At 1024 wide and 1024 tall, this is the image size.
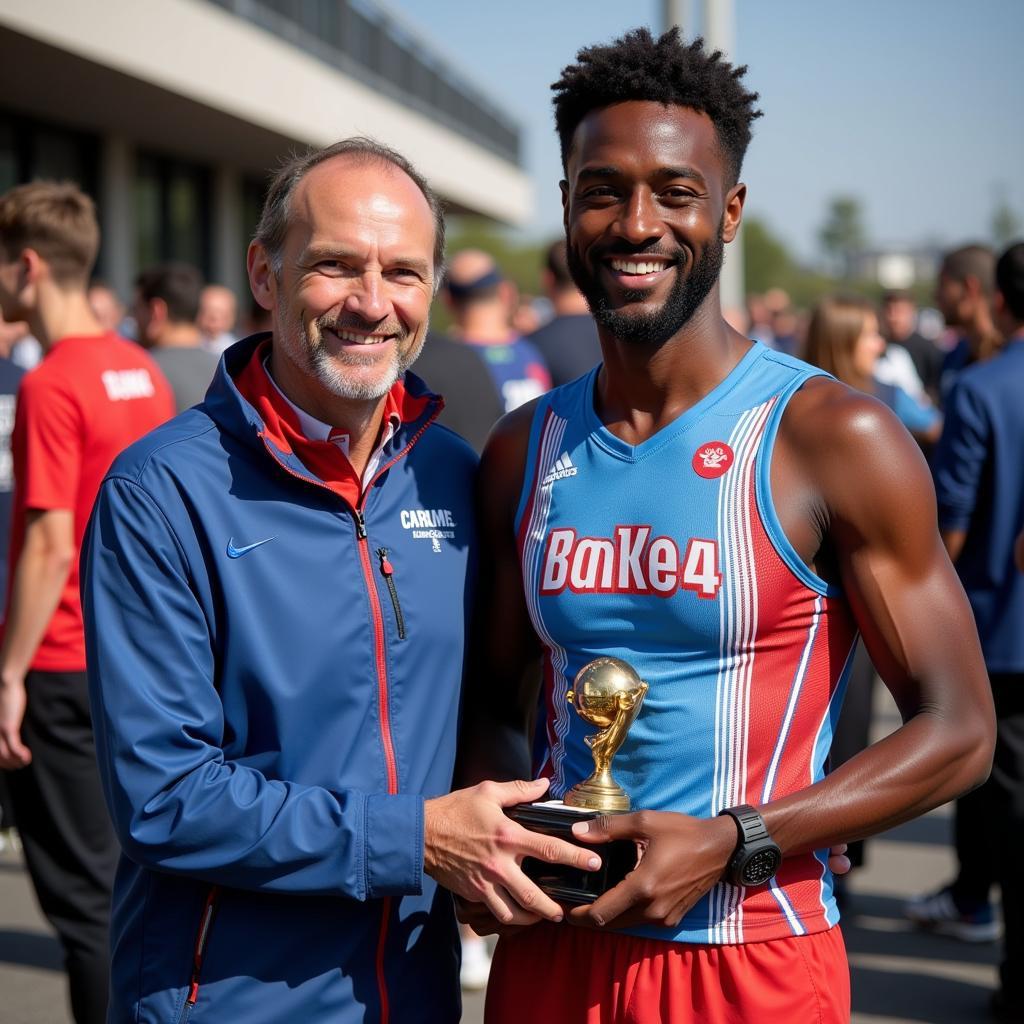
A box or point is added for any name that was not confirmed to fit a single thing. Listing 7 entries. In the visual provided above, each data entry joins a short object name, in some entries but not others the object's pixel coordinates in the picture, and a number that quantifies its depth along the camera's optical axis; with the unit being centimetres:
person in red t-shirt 416
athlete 215
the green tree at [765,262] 10762
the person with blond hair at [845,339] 560
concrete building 1309
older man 216
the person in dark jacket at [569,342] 693
